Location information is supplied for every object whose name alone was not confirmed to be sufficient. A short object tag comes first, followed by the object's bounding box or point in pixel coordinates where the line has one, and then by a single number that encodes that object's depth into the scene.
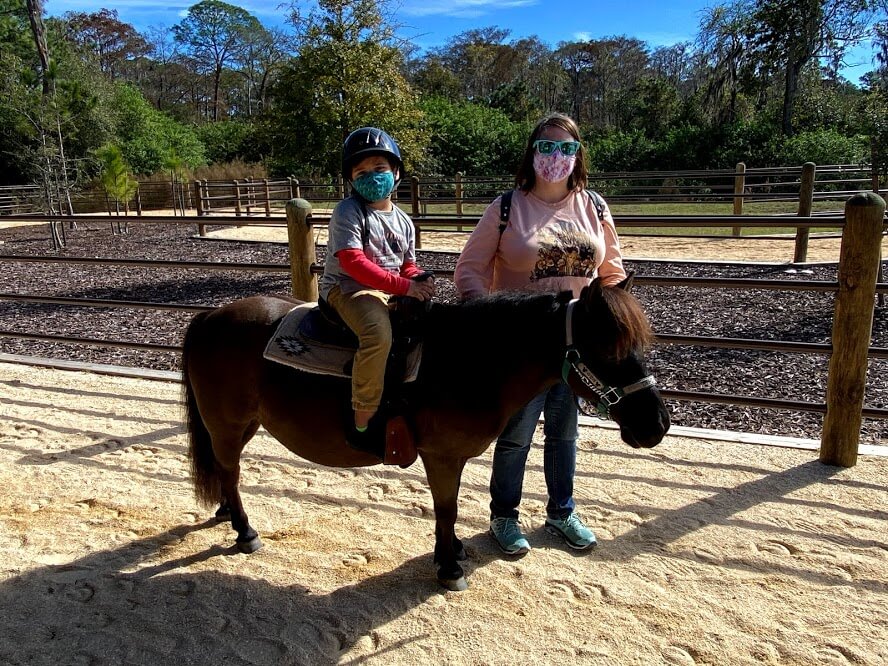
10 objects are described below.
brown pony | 2.05
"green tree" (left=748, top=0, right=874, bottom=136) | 22.94
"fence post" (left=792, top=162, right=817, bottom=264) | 9.66
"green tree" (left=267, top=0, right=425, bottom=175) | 13.29
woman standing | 2.40
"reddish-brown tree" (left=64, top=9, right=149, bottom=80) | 53.00
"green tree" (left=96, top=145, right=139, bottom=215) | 17.91
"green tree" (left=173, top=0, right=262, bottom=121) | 59.28
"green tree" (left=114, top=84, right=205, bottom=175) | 30.70
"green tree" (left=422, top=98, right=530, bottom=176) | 27.17
